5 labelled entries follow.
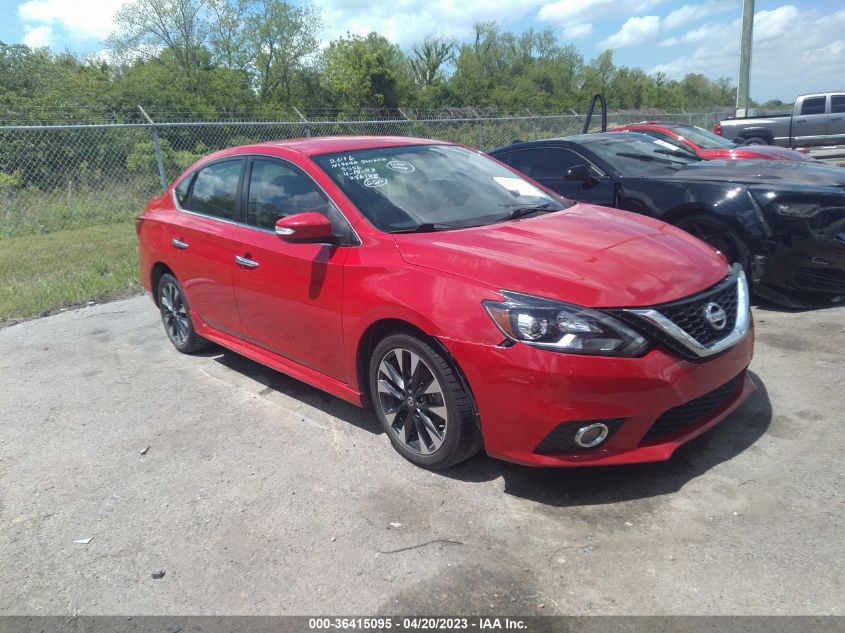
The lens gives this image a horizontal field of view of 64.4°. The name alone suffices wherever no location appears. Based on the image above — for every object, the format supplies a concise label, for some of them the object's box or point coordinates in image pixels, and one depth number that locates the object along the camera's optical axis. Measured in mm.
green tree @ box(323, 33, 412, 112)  32312
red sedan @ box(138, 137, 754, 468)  2836
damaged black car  5254
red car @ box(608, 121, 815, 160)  8352
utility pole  20234
